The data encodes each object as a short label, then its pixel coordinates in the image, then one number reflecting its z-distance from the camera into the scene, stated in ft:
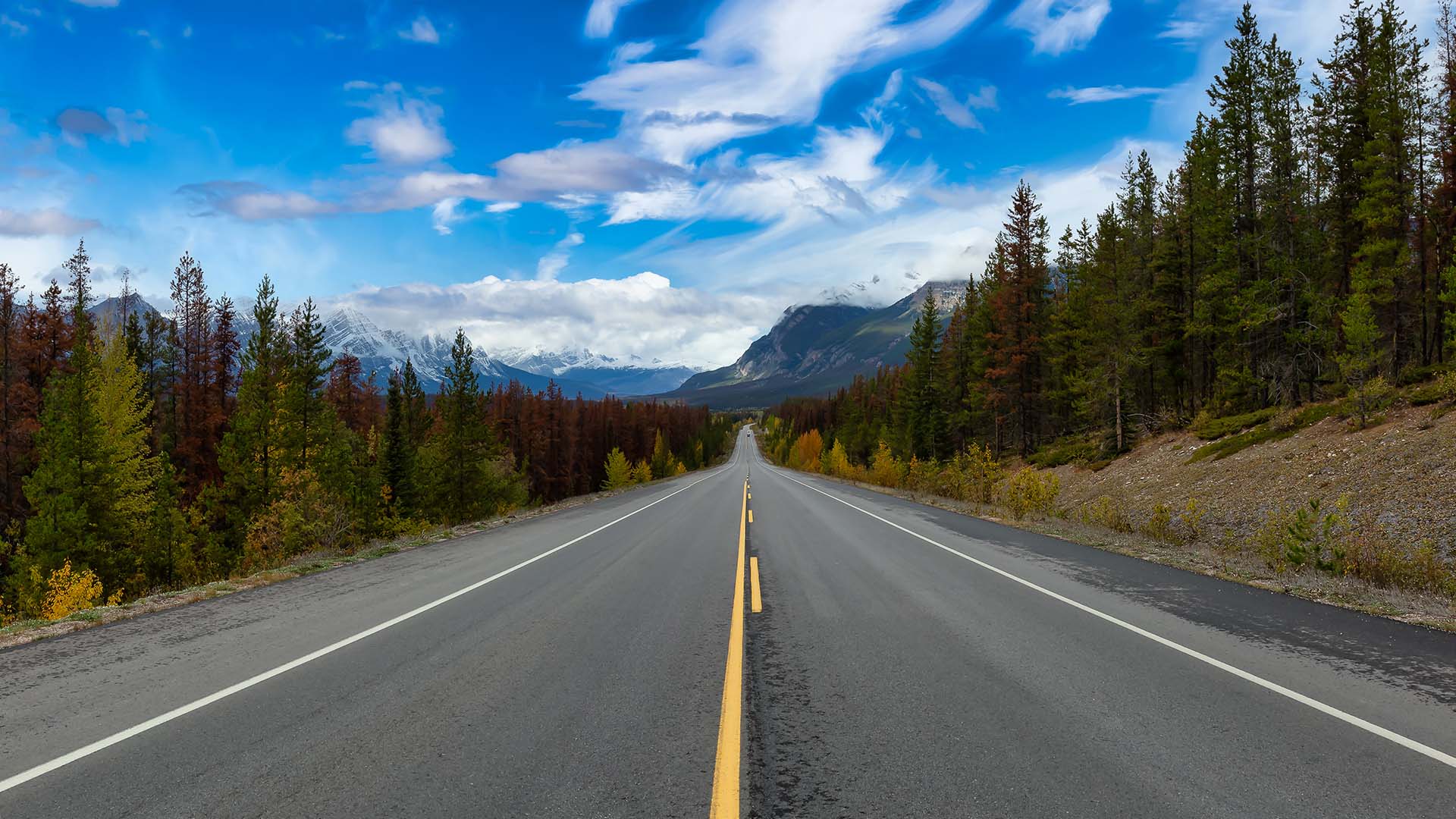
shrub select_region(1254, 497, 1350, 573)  32.63
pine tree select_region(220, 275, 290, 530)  93.20
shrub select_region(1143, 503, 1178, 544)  49.42
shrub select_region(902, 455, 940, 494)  111.14
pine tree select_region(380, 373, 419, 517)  117.70
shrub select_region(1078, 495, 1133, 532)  55.98
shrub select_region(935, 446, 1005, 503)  84.89
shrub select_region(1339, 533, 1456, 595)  30.09
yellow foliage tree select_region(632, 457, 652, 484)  209.15
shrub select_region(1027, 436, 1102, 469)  118.52
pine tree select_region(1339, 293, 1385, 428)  65.72
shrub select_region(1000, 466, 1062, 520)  65.72
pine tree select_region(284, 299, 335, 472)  99.50
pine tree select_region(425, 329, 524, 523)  121.80
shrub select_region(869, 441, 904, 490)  132.44
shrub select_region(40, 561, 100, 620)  60.95
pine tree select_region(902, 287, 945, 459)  168.86
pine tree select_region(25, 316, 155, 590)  72.64
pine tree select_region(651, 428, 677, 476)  262.67
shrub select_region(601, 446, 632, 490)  183.83
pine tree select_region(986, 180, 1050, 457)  129.59
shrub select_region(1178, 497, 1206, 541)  47.98
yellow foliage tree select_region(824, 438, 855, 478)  177.78
